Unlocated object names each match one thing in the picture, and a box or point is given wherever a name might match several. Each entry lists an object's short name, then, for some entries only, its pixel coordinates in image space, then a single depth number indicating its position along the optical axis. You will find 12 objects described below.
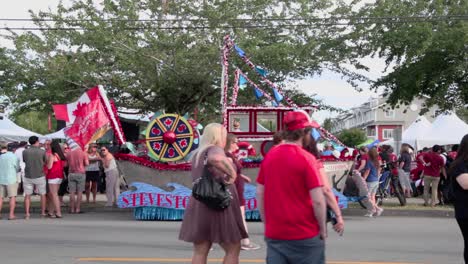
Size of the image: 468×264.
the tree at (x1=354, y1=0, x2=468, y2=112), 22.25
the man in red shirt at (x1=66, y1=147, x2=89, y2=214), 17.36
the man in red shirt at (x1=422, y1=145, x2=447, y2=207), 18.73
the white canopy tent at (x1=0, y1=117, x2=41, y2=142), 27.17
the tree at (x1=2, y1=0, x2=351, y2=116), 23.58
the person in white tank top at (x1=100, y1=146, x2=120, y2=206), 18.55
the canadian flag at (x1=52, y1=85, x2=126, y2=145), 17.00
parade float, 15.84
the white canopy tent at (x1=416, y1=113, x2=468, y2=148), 29.89
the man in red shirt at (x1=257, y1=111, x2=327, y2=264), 5.06
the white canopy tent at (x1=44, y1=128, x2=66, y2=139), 29.58
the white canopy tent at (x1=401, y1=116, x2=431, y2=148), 31.69
